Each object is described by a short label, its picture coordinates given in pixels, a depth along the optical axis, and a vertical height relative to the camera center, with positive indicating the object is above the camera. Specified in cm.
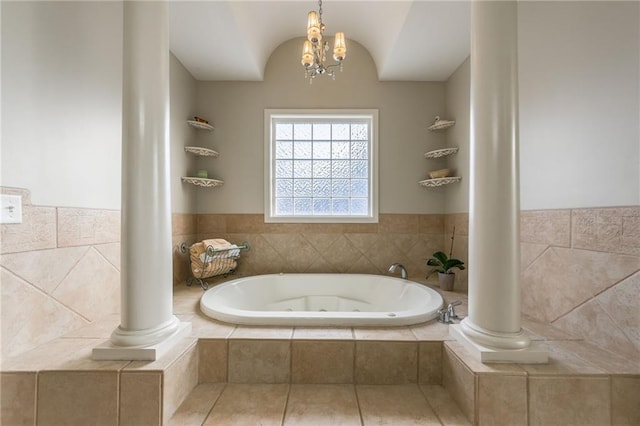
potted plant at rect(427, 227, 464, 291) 210 -45
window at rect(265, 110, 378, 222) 271 +48
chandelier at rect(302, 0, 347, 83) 154 +102
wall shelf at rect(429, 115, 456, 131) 239 +79
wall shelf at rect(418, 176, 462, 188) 232 +28
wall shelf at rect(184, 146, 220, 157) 239 +55
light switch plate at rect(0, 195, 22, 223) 106 +2
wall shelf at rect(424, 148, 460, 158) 236 +53
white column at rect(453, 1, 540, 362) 115 +12
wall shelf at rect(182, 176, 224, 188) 237 +28
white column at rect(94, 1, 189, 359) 117 +12
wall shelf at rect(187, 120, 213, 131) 241 +79
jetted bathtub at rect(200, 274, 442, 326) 193 -65
